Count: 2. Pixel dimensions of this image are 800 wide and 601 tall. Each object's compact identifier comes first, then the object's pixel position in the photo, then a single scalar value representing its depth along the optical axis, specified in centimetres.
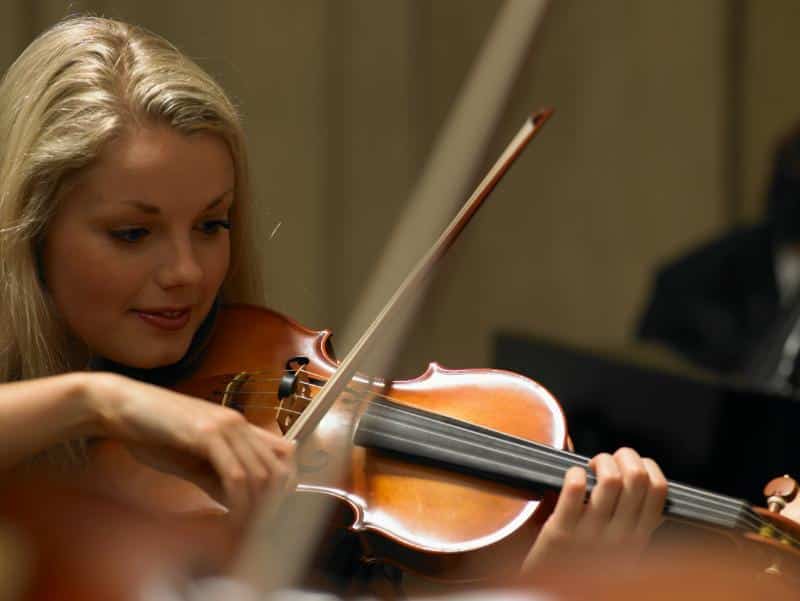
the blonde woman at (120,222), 315
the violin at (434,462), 313
